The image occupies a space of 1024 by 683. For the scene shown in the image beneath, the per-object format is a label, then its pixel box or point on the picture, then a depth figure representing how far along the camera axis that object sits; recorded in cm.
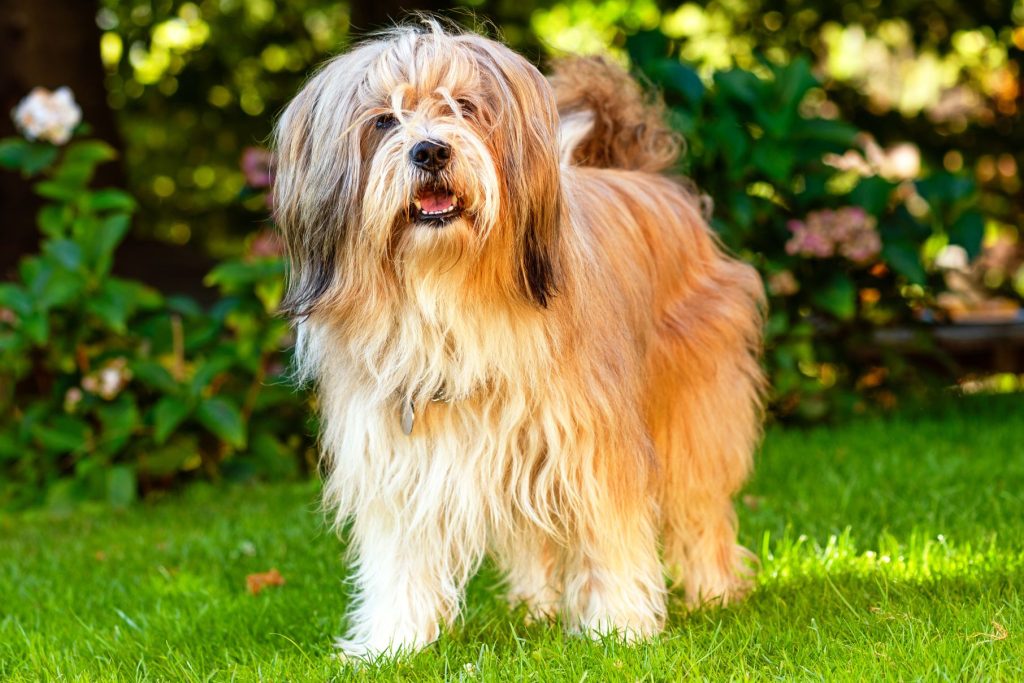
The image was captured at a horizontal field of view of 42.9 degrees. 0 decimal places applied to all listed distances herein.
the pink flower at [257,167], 676
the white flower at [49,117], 622
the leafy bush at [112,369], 610
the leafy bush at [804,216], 653
